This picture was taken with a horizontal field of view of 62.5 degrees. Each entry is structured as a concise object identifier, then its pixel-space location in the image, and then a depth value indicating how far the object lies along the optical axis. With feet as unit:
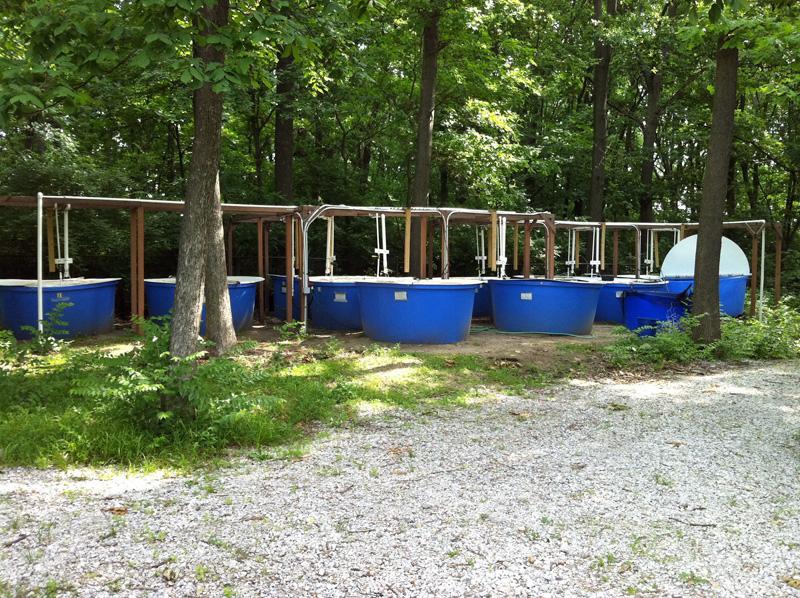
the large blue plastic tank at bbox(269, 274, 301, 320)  46.14
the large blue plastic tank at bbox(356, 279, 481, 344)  35.04
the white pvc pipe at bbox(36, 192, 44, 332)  30.84
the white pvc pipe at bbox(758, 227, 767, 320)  44.22
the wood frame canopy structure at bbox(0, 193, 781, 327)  34.86
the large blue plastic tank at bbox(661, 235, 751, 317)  49.37
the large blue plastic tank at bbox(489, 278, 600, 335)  40.47
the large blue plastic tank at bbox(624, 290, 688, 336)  37.35
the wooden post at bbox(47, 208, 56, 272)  35.24
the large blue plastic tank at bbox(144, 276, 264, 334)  37.58
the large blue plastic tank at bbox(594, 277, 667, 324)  48.65
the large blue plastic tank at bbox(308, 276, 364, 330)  40.60
